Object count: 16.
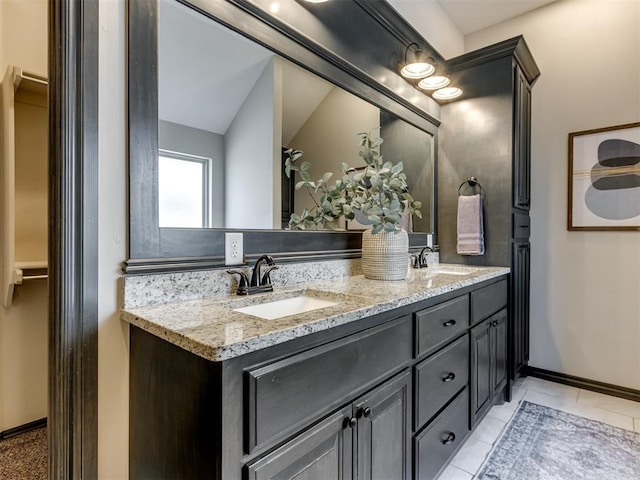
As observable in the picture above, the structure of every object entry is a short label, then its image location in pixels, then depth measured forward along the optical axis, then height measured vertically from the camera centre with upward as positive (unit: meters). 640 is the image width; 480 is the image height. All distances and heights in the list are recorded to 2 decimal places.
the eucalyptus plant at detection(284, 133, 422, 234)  1.71 +0.24
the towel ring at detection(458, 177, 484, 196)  2.47 +0.40
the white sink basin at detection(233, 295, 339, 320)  1.25 -0.27
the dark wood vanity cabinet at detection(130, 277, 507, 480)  0.74 -0.45
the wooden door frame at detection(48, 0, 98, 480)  0.92 -0.01
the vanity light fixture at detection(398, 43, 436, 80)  2.19 +1.11
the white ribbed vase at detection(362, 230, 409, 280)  1.71 -0.10
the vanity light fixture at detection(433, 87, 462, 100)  2.49 +1.07
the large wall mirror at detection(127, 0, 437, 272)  1.06 +0.43
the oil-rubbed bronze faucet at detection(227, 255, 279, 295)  1.26 -0.16
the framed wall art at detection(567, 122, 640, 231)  2.34 +0.42
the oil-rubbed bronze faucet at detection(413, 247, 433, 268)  2.33 -0.15
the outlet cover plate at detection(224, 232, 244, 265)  1.28 -0.05
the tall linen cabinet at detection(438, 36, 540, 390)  2.35 +0.58
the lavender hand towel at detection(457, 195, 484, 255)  2.42 +0.08
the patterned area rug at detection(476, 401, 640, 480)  1.63 -1.13
